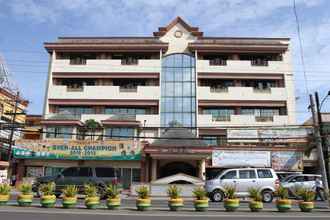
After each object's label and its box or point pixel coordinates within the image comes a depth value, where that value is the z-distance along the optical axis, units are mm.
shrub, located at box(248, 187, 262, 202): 14832
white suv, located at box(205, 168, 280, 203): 20094
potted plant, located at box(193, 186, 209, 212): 14617
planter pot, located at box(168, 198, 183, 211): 14688
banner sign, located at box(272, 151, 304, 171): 32031
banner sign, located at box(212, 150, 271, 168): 31750
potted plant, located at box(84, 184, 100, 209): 14695
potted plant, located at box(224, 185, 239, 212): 14625
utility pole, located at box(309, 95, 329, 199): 16609
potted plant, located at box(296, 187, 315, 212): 14812
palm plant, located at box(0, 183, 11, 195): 15767
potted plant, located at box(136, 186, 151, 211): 14582
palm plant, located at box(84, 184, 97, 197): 14994
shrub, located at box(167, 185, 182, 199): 14922
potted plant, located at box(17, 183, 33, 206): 15422
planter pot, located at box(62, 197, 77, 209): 14773
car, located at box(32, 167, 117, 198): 21125
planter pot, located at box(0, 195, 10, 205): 15499
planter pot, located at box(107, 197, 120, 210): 14719
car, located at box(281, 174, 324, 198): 23812
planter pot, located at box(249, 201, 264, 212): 14641
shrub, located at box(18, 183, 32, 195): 15781
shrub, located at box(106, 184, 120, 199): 15039
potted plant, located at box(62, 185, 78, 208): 14781
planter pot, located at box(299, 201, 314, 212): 14789
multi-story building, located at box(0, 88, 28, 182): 39166
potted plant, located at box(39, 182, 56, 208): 14992
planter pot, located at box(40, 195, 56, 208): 14984
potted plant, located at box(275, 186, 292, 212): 14656
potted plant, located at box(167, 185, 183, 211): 14695
